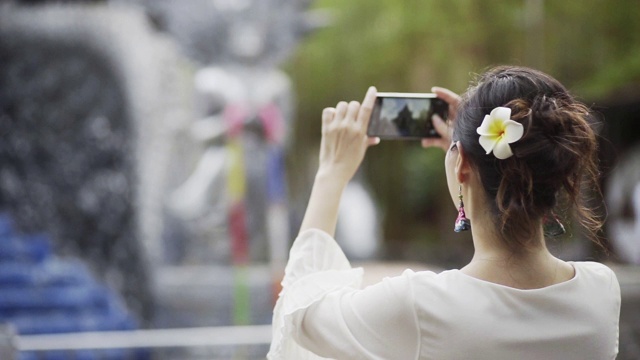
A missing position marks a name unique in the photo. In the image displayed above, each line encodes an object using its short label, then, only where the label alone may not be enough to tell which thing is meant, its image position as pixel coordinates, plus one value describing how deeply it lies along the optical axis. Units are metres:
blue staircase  5.64
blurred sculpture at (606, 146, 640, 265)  8.64
